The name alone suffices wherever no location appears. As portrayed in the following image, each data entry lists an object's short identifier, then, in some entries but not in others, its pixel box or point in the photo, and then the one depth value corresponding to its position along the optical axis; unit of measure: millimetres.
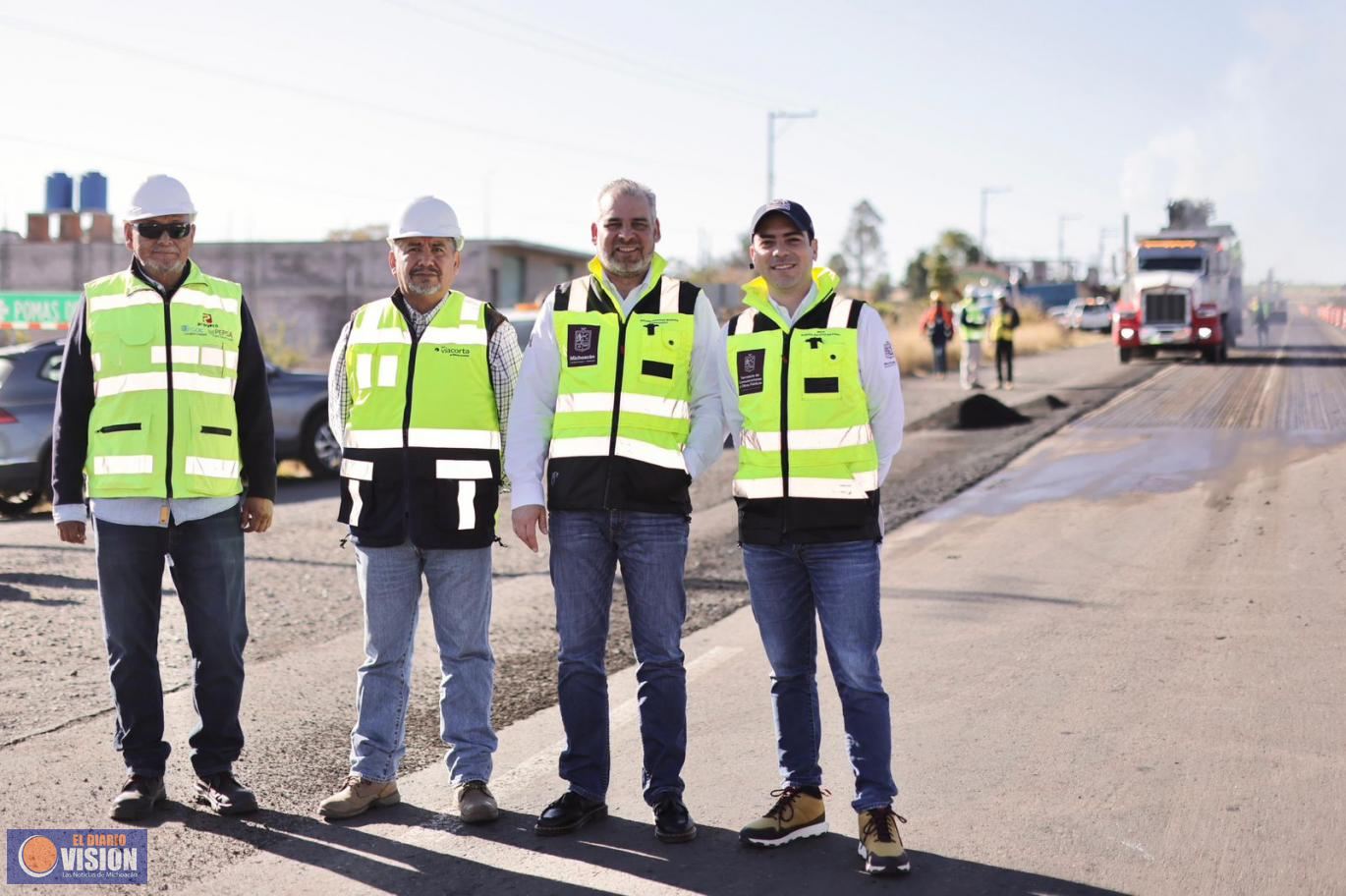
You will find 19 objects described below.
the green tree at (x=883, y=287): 126269
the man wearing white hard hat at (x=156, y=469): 4984
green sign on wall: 18844
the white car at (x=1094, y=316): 69312
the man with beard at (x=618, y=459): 4777
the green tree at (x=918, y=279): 115500
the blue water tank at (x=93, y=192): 44906
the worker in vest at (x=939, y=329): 30859
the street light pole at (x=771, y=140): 48031
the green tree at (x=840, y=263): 125794
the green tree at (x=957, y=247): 120062
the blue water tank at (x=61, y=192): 45906
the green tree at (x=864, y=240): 138750
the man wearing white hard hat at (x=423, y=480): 4938
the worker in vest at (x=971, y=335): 26422
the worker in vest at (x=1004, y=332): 27469
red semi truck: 35750
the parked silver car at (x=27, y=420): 12617
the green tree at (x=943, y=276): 88812
